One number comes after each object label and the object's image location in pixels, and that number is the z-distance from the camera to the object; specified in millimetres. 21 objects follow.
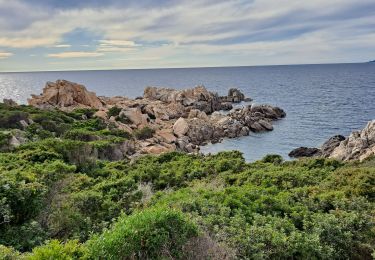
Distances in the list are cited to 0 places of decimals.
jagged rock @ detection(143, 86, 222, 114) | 73438
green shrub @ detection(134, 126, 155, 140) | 44975
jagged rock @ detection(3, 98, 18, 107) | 53572
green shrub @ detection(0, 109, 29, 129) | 35469
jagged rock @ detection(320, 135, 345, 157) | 38588
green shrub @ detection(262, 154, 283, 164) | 26183
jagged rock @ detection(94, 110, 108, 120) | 51722
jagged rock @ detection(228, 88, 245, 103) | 91706
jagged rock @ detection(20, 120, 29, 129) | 36481
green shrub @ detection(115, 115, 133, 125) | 51281
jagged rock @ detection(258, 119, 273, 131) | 54594
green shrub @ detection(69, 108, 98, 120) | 48997
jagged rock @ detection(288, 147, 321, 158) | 39719
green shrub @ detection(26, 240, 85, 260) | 5852
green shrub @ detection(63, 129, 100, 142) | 32875
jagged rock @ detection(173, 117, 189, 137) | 48500
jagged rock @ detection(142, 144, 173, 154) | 39266
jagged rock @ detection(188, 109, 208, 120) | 58638
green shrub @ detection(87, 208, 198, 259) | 6484
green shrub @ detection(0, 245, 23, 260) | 5919
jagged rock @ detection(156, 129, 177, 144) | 45500
